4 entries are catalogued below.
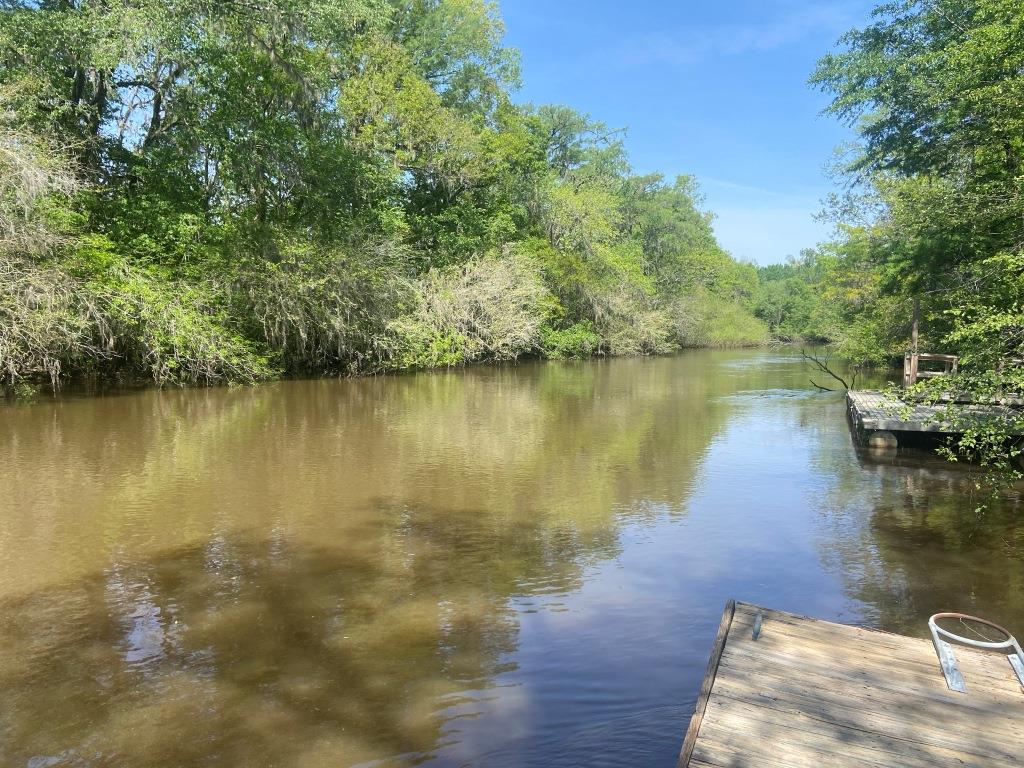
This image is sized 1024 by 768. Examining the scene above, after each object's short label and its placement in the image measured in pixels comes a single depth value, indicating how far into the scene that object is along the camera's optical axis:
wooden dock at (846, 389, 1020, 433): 12.06
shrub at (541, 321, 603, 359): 37.44
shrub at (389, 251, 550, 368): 25.50
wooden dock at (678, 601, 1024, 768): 2.98
